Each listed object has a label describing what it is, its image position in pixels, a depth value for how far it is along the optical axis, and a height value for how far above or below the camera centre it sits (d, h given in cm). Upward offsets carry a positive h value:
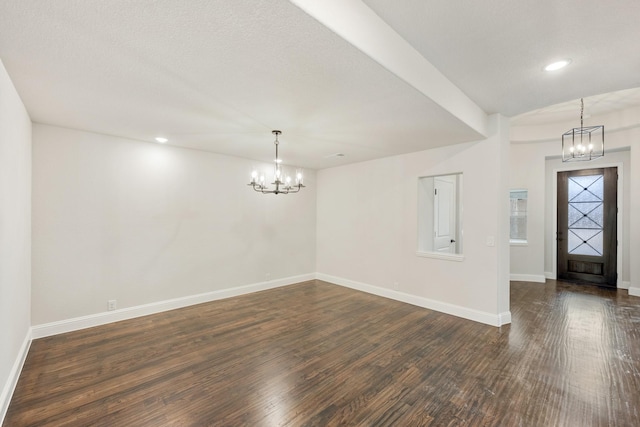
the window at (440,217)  477 -6
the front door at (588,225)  579 -23
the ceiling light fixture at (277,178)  370 +48
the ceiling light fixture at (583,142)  511 +152
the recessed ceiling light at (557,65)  242 +137
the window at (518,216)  658 -4
